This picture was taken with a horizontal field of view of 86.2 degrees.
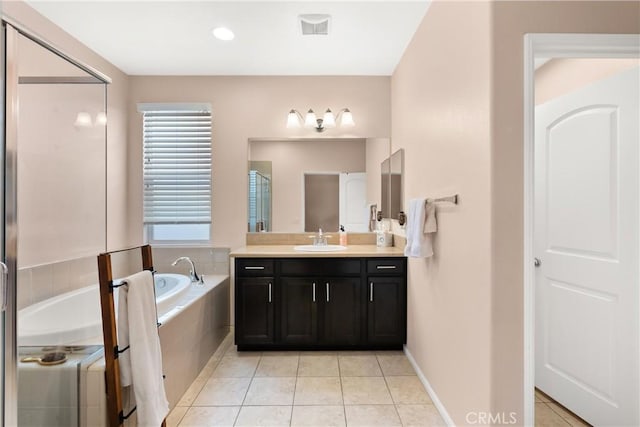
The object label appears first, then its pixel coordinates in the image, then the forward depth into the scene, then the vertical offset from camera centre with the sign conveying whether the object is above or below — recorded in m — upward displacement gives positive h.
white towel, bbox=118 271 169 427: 1.62 -0.67
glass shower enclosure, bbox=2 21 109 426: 1.28 -0.03
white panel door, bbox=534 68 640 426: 1.71 -0.20
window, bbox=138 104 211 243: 3.40 +0.43
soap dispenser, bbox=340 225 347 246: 3.36 -0.23
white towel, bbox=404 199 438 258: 2.08 -0.09
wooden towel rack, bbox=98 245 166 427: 1.56 -0.58
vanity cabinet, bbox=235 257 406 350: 2.85 -0.73
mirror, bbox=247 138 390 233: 3.37 +0.31
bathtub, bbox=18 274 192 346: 1.47 -0.51
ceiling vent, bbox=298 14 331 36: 2.35 +1.35
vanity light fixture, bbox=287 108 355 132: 3.31 +0.93
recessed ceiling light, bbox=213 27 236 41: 2.53 +1.37
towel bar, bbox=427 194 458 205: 1.78 +0.08
